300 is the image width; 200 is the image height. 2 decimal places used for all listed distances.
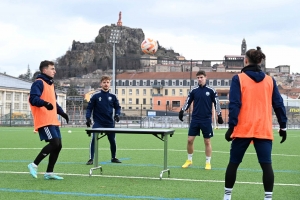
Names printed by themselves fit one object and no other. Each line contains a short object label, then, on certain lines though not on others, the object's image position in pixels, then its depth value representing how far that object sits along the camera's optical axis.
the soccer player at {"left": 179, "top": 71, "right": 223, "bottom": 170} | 10.53
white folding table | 8.60
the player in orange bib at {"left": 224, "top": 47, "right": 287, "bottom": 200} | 6.04
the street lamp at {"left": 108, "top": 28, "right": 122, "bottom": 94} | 41.98
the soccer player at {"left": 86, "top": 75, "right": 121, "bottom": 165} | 11.19
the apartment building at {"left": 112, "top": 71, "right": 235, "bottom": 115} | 113.31
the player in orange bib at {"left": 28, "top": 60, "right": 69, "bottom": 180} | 8.51
